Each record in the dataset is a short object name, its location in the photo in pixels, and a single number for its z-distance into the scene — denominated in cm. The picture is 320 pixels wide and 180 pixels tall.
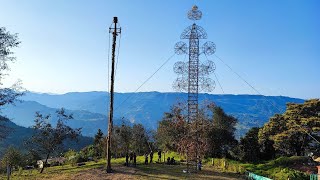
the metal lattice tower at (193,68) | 2321
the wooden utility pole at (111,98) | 2069
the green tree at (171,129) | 3107
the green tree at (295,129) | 3010
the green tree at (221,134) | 3329
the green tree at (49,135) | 2498
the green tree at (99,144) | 3898
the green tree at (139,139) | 3592
